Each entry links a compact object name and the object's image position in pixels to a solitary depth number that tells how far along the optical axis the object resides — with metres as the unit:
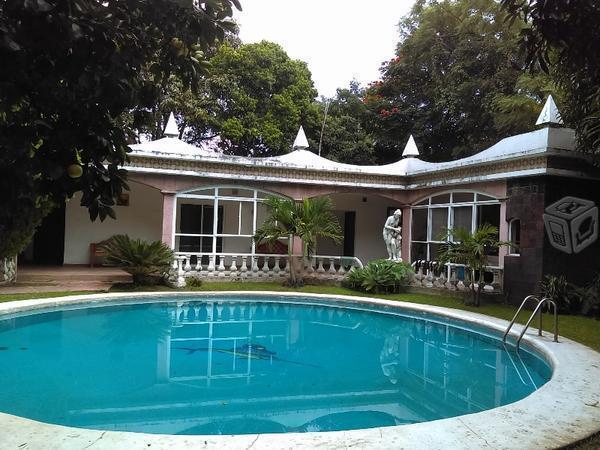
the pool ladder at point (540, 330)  7.39
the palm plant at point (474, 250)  11.32
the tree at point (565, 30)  2.86
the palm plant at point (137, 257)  12.73
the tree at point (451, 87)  18.89
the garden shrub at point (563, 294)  10.75
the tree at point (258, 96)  22.91
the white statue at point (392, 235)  14.48
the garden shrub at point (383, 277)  13.30
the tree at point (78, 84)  1.73
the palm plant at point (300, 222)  13.71
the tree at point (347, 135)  24.06
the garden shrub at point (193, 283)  13.48
